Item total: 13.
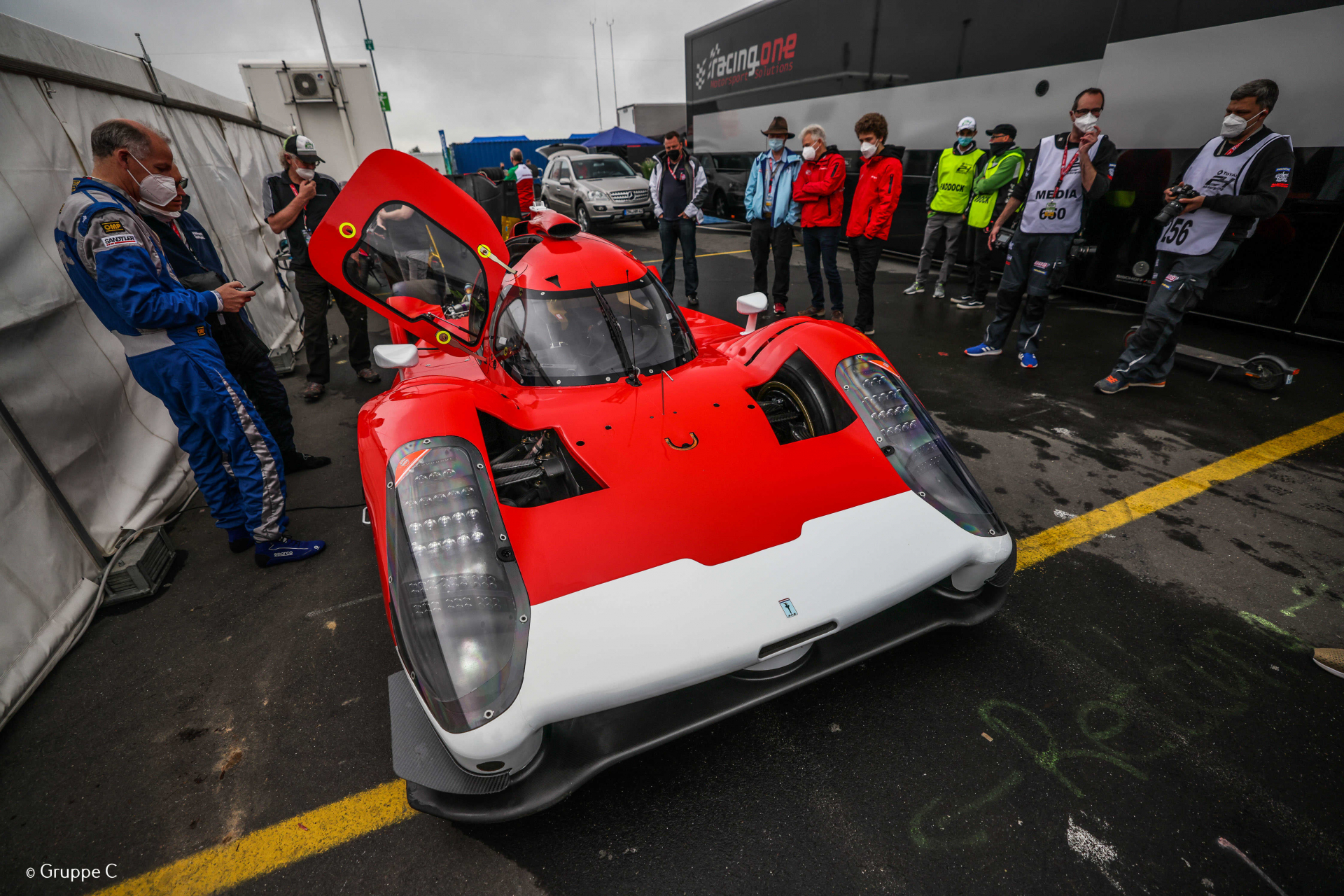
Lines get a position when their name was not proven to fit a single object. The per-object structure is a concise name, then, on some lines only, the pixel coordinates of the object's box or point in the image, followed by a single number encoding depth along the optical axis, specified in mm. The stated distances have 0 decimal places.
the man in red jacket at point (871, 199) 5105
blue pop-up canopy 18719
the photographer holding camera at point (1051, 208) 3863
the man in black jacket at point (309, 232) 4047
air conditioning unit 10086
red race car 1425
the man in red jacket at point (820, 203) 5285
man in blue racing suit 2264
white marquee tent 2311
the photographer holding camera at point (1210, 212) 3344
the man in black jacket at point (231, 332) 2707
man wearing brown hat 5625
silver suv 12289
